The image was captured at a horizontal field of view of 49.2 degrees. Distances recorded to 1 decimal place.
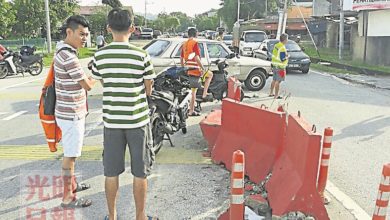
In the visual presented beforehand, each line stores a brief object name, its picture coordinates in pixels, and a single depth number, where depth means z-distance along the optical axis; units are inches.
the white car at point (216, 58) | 443.8
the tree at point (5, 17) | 1044.3
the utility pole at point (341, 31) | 989.2
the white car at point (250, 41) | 1071.7
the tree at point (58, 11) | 1440.7
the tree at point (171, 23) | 3690.9
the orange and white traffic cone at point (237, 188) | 136.6
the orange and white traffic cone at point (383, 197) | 138.7
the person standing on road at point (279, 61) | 436.2
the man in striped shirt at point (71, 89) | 167.8
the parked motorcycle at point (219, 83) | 424.8
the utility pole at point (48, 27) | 1031.0
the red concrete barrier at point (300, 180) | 160.7
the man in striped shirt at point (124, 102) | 144.2
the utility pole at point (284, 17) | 1245.0
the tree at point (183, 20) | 5019.2
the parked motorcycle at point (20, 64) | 637.9
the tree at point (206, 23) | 4458.2
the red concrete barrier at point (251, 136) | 208.2
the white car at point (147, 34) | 2234.6
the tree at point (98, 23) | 1893.5
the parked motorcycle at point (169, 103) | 253.0
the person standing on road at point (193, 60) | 337.1
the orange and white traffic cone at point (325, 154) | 187.4
